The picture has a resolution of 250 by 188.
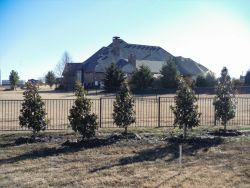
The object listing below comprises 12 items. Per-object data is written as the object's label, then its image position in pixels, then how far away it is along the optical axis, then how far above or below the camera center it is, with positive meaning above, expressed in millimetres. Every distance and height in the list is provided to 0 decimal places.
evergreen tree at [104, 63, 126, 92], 53562 +2362
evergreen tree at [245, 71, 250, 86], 62281 +2714
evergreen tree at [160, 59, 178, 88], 53375 +2746
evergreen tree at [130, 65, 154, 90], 53156 +2326
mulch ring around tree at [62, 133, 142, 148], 11313 -1347
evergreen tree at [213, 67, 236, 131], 13852 -210
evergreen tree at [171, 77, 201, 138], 12617 -418
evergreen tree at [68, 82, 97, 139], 11852 -686
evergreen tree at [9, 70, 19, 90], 75438 +3164
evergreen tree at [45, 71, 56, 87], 81125 +3644
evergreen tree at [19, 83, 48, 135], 12375 -554
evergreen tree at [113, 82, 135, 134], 13227 -463
